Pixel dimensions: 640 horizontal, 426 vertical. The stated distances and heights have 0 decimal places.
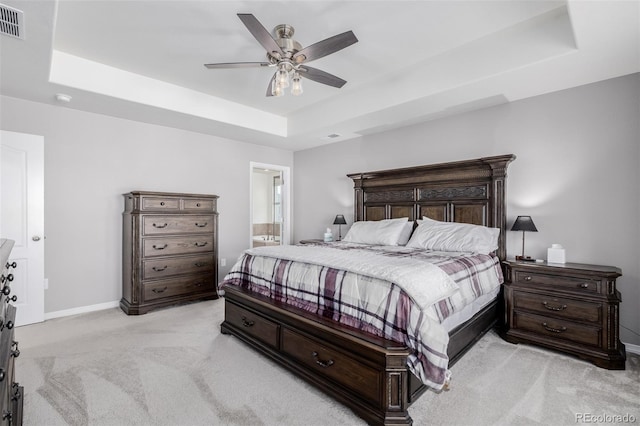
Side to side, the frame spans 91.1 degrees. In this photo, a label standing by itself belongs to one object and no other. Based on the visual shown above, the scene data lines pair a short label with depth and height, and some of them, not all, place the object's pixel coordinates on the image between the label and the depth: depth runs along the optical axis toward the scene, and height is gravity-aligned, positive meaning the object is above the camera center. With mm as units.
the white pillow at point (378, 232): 3900 -273
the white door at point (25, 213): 3309 -30
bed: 1799 -778
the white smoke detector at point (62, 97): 3322 +1216
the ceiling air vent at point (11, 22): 2027 +1274
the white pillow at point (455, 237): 3234 -287
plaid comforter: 1799 -558
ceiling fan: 2201 +1208
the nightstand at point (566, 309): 2533 -861
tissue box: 2943 -409
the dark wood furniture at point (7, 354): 1049 -540
